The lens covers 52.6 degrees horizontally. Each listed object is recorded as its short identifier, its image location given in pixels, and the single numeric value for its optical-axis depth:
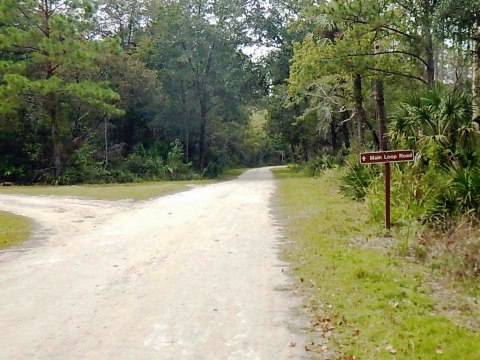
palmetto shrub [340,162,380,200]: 14.58
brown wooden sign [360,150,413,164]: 9.52
